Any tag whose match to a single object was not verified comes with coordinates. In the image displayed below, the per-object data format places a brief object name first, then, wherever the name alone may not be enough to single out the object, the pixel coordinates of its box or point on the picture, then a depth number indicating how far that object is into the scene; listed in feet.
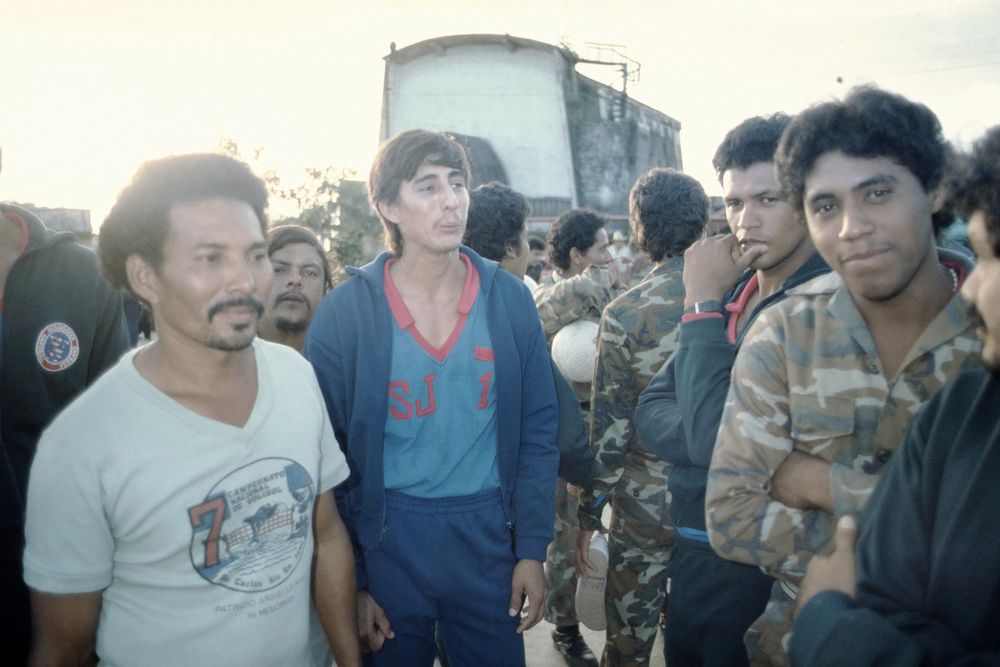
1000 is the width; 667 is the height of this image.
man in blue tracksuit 8.30
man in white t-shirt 5.49
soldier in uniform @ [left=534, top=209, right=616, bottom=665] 13.73
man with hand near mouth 7.29
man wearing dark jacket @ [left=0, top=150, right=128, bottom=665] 8.11
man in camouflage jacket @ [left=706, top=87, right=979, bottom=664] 5.42
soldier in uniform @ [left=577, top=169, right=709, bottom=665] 10.22
